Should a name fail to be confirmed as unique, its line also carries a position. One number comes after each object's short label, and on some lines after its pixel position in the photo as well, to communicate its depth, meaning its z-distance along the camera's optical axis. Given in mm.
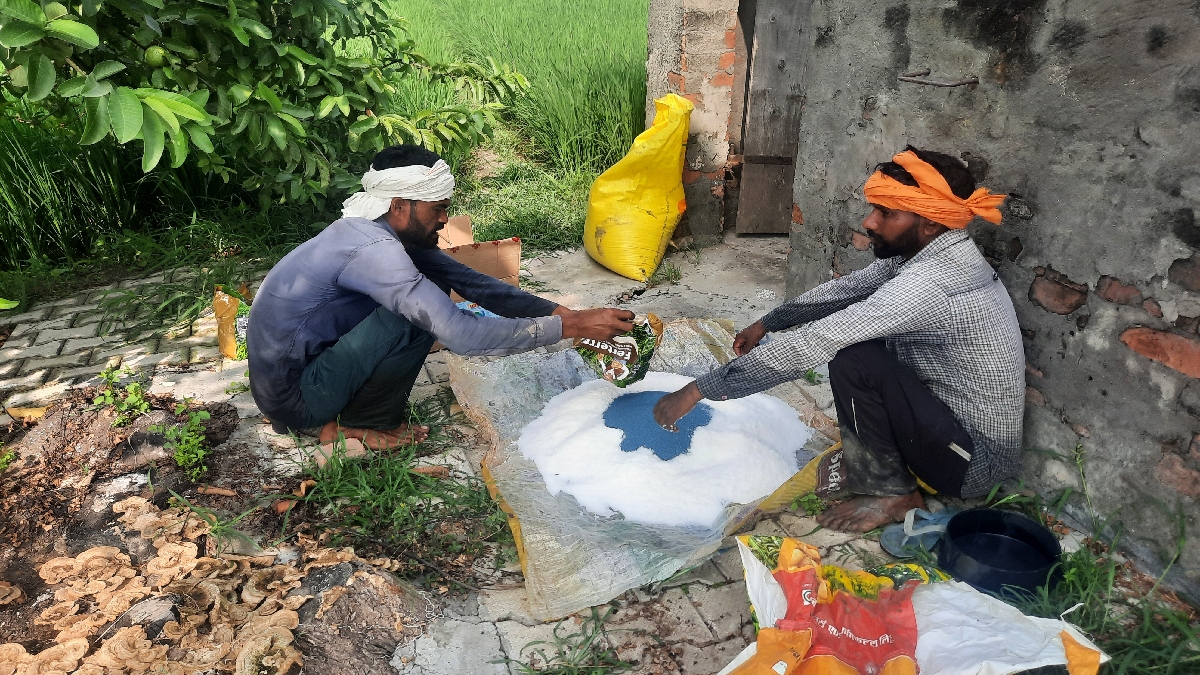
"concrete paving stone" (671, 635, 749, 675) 1932
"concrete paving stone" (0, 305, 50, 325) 3854
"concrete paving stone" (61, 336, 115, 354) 3598
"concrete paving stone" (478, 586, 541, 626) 2088
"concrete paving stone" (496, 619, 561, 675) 1964
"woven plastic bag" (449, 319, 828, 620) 2141
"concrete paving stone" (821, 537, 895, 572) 2266
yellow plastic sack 4242
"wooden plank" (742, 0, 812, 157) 4355
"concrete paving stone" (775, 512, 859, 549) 2355
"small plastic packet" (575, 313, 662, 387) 2594
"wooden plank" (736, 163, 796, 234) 4805
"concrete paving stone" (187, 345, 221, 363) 3504
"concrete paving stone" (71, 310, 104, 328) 3846
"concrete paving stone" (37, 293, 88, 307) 4051
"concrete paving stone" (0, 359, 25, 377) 3391
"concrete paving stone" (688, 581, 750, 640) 2051
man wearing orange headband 2178
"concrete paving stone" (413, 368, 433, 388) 3330
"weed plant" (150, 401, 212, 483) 2654
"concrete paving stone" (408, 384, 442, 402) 3213
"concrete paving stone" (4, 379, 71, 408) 3152
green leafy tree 2135
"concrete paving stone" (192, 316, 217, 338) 3754
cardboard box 3635
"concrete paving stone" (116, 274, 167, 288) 4242
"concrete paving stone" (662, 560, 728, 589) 2191
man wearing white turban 2498
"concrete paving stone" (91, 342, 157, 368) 3502
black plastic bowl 1969
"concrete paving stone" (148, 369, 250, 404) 3186
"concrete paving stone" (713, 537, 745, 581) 2217
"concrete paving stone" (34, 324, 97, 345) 3699
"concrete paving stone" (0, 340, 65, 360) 3525
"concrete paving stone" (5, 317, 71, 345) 3730
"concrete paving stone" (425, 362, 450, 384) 3375
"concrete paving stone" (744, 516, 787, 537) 2389
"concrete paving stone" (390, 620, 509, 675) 1924
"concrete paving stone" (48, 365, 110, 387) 3290
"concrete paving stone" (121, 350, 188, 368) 3449
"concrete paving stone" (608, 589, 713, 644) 2027
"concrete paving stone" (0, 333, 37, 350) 3629
